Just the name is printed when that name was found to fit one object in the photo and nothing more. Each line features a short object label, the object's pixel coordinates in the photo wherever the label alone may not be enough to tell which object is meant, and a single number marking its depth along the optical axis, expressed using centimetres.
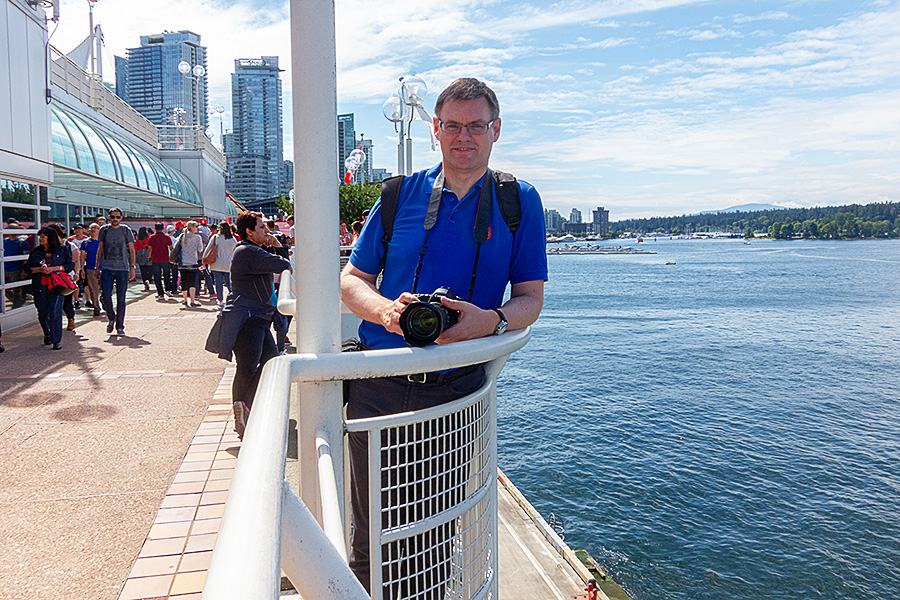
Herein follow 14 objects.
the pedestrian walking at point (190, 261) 1459
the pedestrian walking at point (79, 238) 1271
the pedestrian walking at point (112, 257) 1077
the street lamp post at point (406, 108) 1323
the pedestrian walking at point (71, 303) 1088
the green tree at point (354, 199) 4269
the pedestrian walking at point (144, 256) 1752
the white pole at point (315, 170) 197
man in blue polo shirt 226
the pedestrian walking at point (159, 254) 1569
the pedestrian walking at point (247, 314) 539
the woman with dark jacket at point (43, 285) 895
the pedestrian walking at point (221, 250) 1122
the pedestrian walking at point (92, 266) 1275
